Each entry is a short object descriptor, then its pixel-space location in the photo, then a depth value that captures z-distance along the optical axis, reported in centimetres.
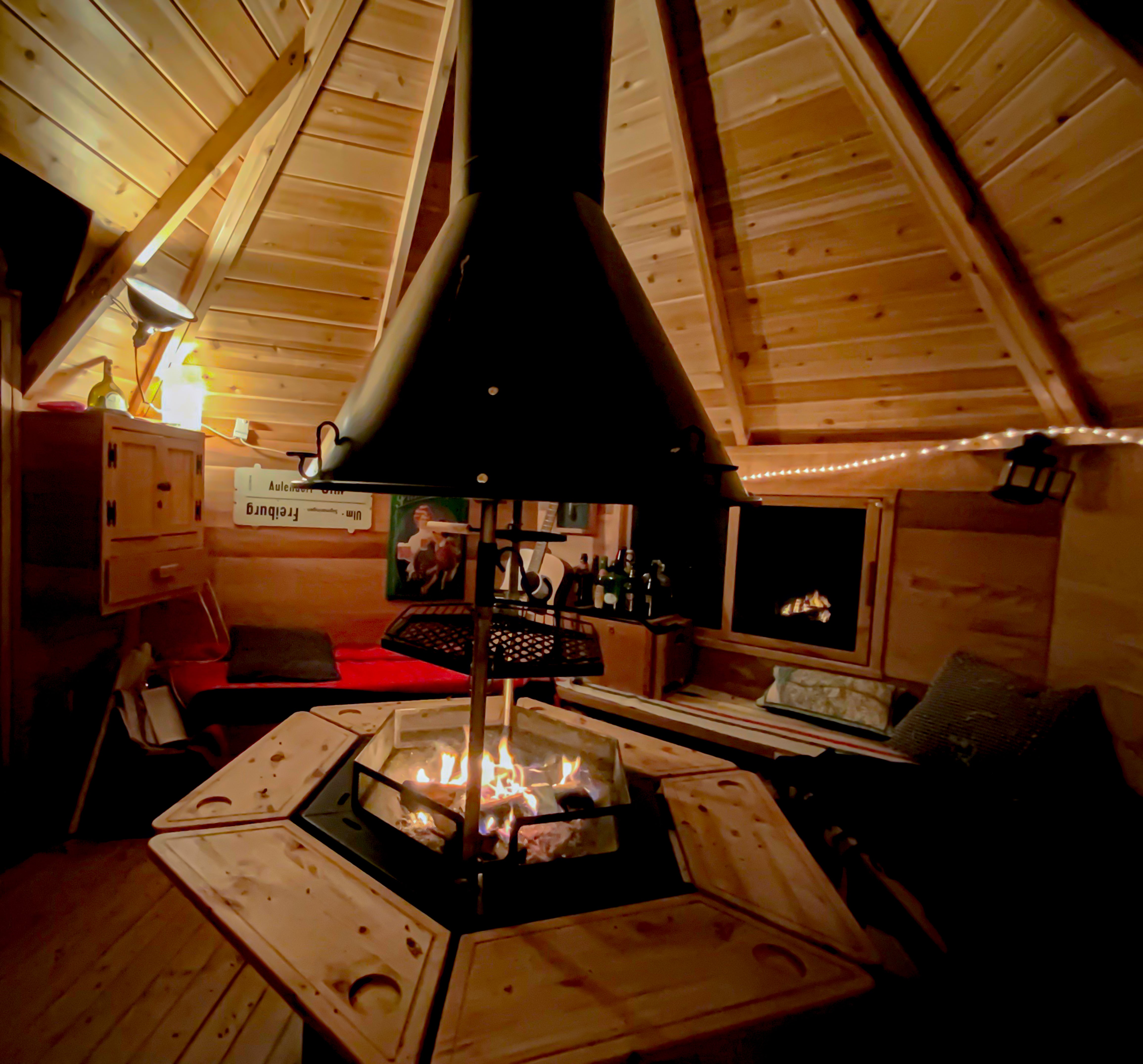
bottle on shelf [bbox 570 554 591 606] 319
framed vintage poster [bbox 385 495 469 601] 342
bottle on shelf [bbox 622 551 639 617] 301
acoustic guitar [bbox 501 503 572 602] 268
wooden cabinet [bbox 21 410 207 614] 216
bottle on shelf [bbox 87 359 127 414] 230
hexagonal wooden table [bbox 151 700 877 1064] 79
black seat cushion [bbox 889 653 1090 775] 197
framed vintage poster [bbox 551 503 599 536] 332
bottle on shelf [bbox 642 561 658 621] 298
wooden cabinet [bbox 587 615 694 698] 283
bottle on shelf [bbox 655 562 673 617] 303
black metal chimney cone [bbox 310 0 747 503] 102
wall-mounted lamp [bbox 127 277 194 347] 208
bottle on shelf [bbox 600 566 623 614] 303
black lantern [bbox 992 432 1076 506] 214
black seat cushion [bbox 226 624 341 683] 269
